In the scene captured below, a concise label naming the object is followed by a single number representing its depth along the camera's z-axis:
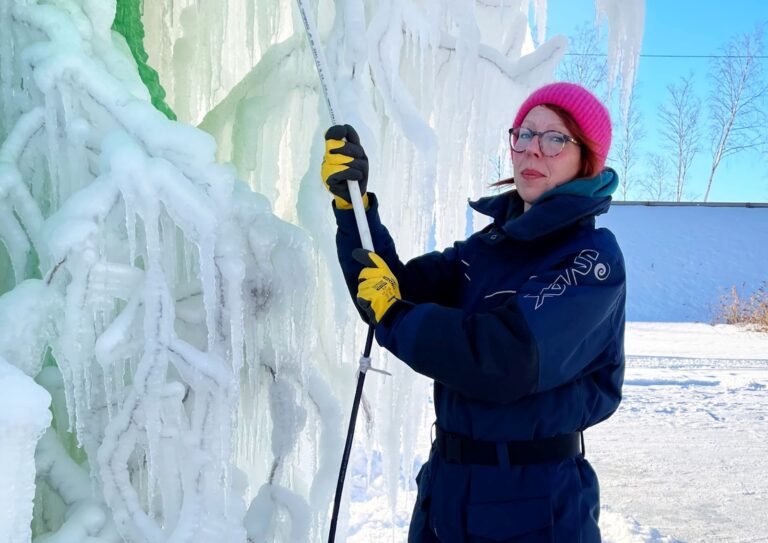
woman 1.28
